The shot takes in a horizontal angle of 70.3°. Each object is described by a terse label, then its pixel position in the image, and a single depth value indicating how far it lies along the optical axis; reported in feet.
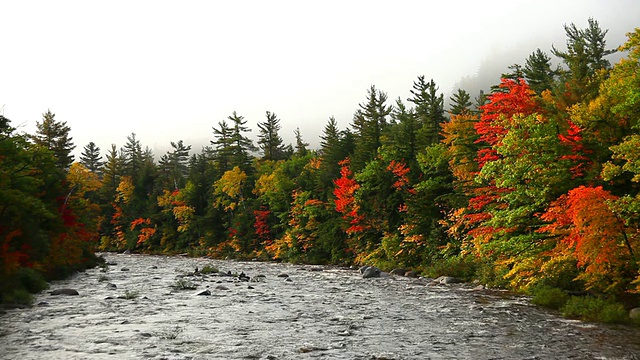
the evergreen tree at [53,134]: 228.80
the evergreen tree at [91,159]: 365.20
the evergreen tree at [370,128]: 170.91
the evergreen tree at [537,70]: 146.82
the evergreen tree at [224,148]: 277.03
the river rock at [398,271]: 121.74
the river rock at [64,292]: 81.51
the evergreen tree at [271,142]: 309.08
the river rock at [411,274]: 113.80
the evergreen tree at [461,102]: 188.48
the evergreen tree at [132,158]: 341.31
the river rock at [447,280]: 97.41
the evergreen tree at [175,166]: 303.89
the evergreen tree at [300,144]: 280.92
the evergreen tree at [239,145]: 265.95
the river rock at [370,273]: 112.27
